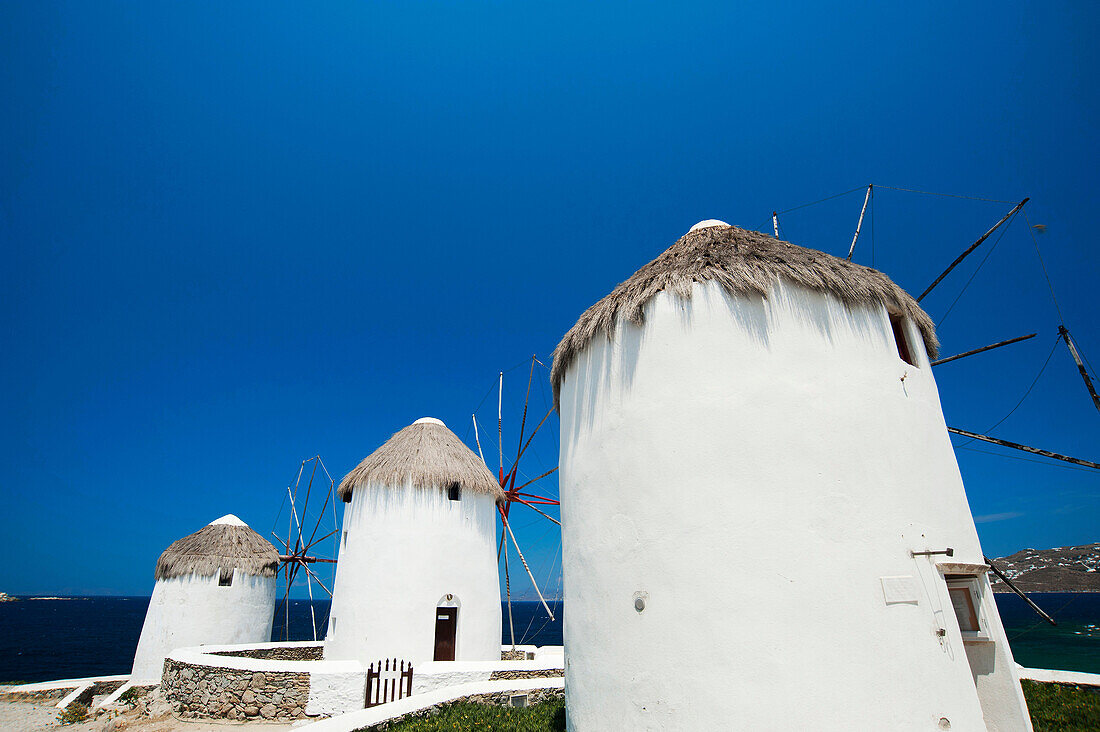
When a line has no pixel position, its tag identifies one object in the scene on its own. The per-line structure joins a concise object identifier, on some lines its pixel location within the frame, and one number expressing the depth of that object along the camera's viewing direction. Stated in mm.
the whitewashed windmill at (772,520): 4562
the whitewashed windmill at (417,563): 13148
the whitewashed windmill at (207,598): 17000
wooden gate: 10406
